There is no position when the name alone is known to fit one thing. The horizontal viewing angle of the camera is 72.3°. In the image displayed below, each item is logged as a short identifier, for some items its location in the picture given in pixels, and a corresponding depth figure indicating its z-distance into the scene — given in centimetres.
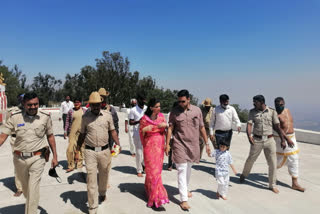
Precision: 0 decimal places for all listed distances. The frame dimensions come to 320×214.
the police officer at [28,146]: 291
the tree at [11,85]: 5050
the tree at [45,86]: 5884
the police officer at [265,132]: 443
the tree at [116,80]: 3691
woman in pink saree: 353
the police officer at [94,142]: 327
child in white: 394
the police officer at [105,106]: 488
